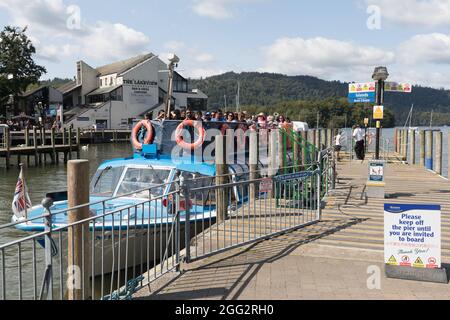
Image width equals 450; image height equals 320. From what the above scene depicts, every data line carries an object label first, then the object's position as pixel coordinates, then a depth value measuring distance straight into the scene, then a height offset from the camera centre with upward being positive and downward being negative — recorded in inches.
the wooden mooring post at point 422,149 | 1022.6 -15.6
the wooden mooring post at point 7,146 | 1350.9 -18.6
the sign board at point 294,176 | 348.8 -27.3
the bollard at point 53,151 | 1541.7 -39.1
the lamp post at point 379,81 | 477.4 +64.6
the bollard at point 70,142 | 1611.7 -6.7
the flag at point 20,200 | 374.0 -49.9
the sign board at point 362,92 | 497.2 +54.2
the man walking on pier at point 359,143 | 972.6 -2.9
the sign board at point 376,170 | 475.8 -29.7
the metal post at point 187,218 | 260.2 -44.9
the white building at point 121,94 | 2861.7 +306.2
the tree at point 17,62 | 2824.8 +489.1
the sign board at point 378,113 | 488.7 +31.0
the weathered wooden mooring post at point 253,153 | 463.2 -12.0
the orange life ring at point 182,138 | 513.7 +6.4
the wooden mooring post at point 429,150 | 950.7 -17.4
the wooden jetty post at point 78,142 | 1624.0 -6.6
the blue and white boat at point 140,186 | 366.3 -45.7
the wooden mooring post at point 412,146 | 1162.9 -10.9
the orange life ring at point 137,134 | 519.8 +7.6
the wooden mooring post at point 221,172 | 371.2 -27.8
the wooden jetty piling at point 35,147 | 1465.3 -22.6
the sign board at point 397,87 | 511.5 +61.5
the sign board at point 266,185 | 327.3 -31.5
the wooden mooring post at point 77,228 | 205.0 -39.4
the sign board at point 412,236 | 245.6 -50.6
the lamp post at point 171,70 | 561.0 +88.4
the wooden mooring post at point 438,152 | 951.0 -22.1
